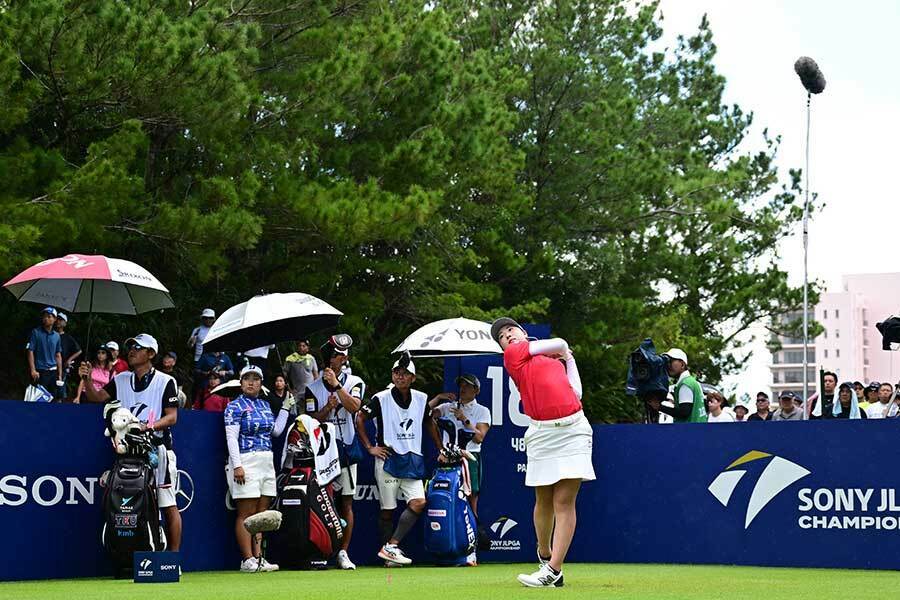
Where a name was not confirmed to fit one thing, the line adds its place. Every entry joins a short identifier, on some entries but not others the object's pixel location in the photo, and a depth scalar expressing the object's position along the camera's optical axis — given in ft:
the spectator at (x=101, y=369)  55.83
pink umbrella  46.96
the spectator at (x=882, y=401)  61.05
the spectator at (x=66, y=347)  57.77
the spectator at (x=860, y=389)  65.08
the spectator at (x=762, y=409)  62.90
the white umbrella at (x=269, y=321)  46.73
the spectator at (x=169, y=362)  60.18
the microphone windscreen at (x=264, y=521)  39.68
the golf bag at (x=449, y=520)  45.85
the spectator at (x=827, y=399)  59.47
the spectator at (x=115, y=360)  54.70
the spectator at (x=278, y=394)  48.69
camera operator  49.83
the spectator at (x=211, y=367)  60.70
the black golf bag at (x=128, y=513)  39.19
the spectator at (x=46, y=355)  56.75
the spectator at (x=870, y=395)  63.36
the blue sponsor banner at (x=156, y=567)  36.58
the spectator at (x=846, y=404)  56.95
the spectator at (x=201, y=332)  62.85
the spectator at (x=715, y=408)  67.72
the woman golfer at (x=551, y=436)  33.71
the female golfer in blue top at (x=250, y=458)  43.37
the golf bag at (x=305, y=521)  43.34
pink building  542.98
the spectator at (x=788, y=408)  59.93
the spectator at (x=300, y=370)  54.70
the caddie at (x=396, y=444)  46.98
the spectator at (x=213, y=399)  57.16
